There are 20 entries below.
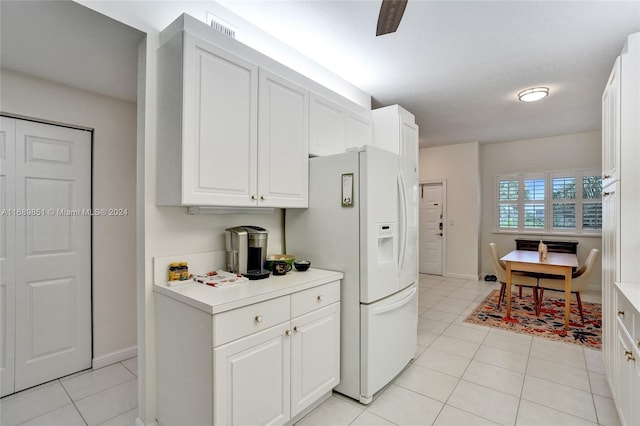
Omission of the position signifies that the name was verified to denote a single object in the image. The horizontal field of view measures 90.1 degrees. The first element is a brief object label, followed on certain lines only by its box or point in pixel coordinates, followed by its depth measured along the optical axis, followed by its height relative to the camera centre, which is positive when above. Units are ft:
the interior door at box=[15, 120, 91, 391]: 7.87 -1.09
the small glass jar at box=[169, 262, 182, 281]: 6.28 -1.19
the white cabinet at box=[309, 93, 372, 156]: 8.50 +2.53
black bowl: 7.64 -1.29
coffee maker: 7.11 -0.84
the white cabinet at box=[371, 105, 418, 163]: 11.05 +2.91
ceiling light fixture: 11.75 +4.46
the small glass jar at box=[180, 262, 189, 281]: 6.39 -1.20
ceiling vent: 7.04 +4.21
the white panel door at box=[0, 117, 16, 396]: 7.56 -1.06
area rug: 11.27 -4.36
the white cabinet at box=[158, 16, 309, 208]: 5.77 +1.76
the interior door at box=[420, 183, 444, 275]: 21.72 -1.11
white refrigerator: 7.21 -0.86
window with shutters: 18.11 +0.61
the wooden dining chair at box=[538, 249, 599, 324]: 12.42 -2.74
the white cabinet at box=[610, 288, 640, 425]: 5.10 -2.70
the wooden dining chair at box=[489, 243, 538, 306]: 13.60 -2.85
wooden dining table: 12.10 -2.13
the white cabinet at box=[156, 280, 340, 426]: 5.03 -2.65
